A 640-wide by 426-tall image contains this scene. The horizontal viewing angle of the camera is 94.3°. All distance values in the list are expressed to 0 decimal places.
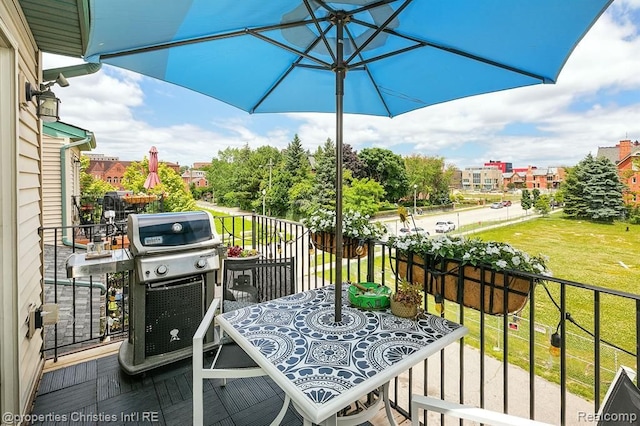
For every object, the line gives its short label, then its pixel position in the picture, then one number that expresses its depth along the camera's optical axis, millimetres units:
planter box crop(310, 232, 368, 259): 1979
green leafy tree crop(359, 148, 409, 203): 25391
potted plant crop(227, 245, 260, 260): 3721
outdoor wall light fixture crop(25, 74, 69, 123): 2162
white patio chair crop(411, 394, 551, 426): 883
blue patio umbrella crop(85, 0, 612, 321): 1201
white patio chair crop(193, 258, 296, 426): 1234
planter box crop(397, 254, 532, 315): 1293
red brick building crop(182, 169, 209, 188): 31516
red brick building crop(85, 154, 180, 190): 28359
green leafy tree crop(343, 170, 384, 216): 20984
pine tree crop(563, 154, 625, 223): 13402
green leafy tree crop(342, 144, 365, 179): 24269
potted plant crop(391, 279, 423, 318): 1402
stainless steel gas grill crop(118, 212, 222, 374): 2078
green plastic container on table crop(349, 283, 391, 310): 1503
